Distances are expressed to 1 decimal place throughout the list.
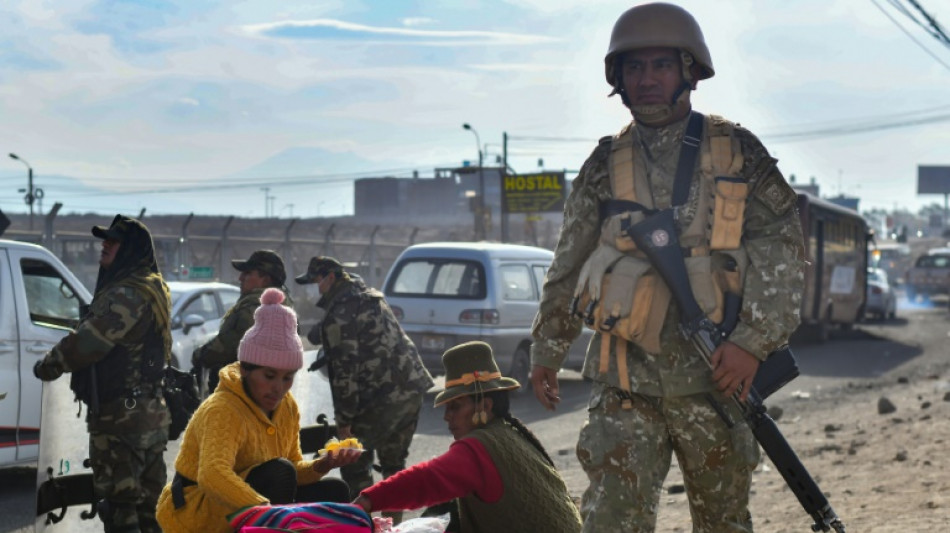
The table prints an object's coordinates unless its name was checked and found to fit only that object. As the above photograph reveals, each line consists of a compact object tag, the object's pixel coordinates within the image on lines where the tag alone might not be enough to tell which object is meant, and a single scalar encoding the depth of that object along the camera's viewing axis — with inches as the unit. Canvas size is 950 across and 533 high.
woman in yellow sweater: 160.7
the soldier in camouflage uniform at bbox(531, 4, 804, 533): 140.5
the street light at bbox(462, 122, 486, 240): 2079.2
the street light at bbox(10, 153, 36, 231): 1789.1
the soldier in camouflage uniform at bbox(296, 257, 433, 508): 262.4
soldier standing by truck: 218.2
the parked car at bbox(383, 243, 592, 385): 516.4
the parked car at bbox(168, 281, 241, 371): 494.3
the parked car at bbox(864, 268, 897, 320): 1302.9
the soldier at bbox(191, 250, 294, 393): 264.4
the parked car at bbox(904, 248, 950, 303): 1702.8
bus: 905.5
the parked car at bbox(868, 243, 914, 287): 2918.1
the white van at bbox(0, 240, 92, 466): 304.2
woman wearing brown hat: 144.2
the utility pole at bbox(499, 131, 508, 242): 2107.4
